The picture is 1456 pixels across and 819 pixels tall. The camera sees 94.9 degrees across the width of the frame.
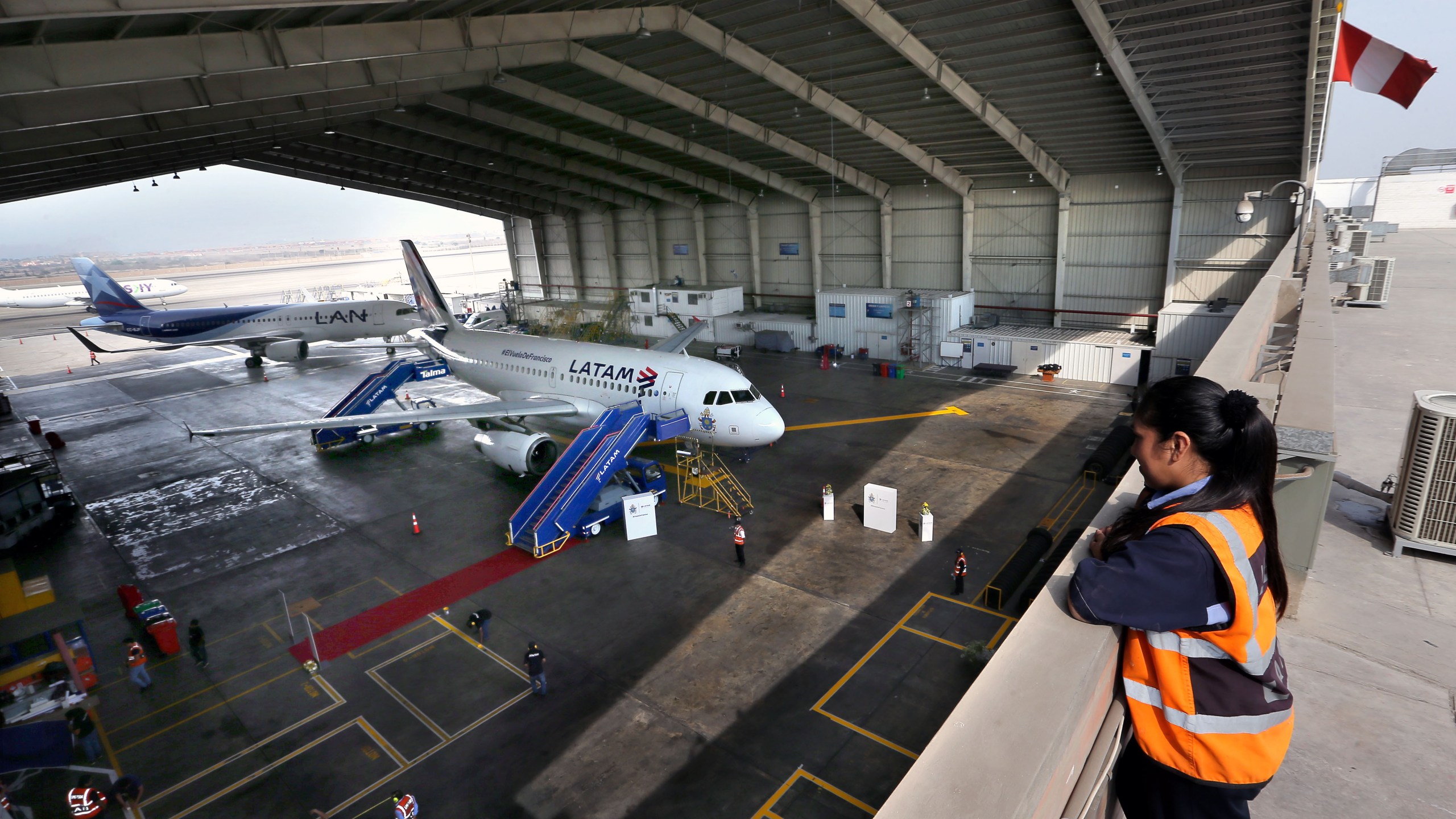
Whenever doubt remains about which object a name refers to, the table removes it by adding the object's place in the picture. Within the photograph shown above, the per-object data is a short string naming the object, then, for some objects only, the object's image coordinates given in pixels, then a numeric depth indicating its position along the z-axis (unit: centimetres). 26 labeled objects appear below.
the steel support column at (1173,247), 3619
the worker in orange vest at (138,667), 1502
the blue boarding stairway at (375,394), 3125
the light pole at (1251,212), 2161
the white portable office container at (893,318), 4116
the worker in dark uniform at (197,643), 1556
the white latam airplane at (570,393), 2380
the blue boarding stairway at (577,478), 2025
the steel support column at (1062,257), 3962
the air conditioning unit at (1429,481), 1095
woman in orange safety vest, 334
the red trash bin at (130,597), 1797
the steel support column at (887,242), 4706
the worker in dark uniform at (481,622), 1584
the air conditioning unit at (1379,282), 3388
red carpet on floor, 1644
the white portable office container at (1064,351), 3491
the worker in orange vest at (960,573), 1686
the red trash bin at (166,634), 1600
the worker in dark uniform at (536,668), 1379
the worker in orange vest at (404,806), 1076
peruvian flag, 2355
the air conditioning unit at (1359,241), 3769
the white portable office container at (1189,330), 3259
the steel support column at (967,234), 4319
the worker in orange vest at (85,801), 1114
